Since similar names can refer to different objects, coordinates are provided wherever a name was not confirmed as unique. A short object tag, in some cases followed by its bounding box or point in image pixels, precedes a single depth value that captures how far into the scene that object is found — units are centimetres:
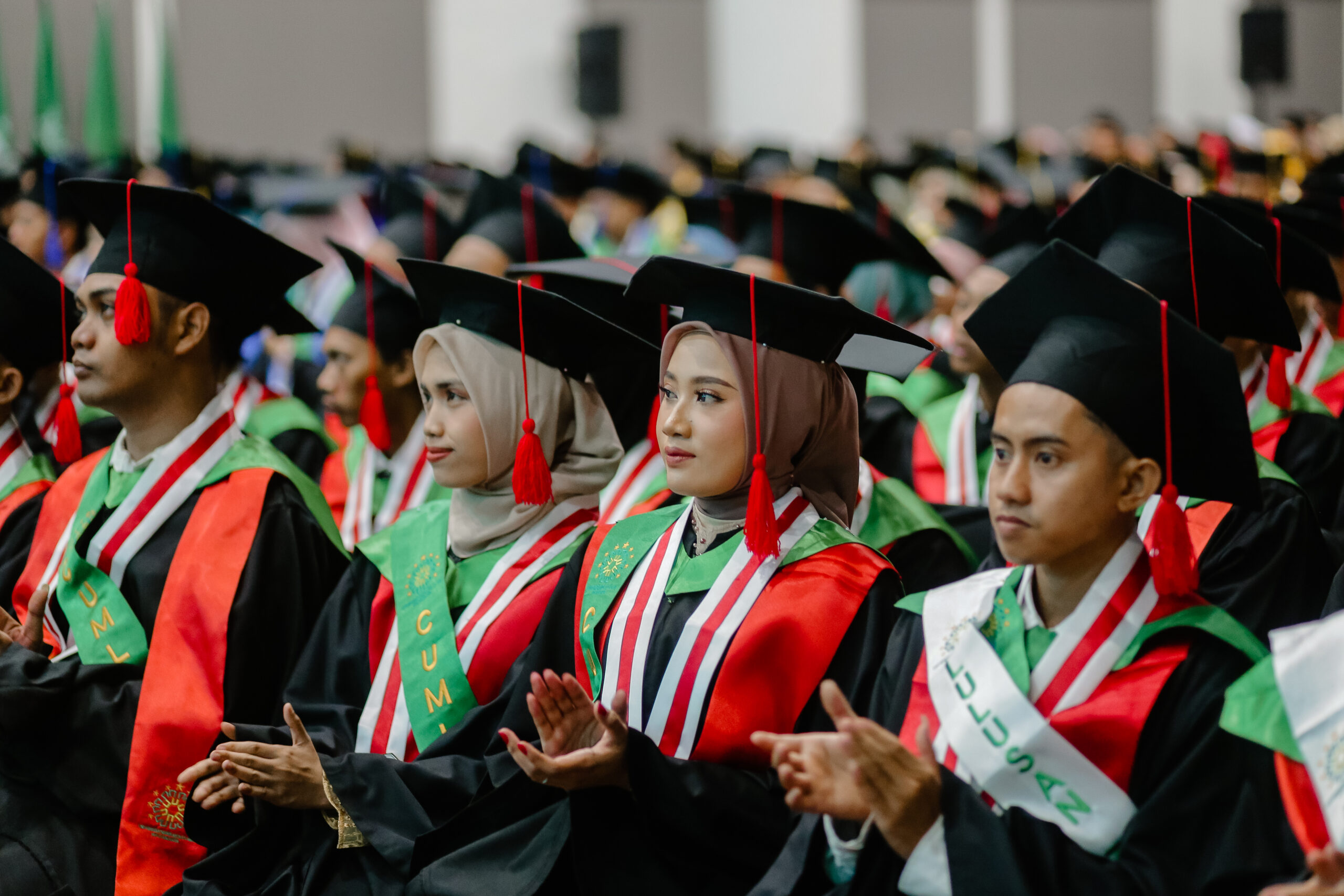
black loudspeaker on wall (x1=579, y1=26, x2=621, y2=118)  1599
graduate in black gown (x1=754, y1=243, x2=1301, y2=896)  209
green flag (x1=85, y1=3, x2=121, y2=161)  1482
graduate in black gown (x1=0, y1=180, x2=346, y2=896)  309
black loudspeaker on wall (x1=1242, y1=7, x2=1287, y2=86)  1744
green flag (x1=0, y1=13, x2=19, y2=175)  1425
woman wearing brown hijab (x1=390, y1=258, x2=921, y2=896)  247
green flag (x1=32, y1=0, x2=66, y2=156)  1458
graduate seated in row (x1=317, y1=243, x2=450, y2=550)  443
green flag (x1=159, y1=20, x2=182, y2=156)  1515
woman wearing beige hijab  296
